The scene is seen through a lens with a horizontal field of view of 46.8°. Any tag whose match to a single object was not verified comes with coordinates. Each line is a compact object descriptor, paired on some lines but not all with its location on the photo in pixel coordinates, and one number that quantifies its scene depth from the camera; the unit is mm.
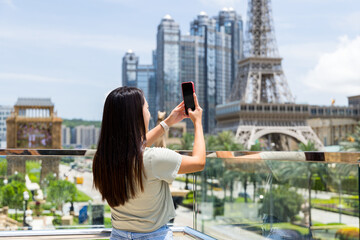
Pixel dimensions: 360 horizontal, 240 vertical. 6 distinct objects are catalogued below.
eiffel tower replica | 51156
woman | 1933
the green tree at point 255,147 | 37953
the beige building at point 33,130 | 53422
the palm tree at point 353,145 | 25995
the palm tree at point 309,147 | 32262
